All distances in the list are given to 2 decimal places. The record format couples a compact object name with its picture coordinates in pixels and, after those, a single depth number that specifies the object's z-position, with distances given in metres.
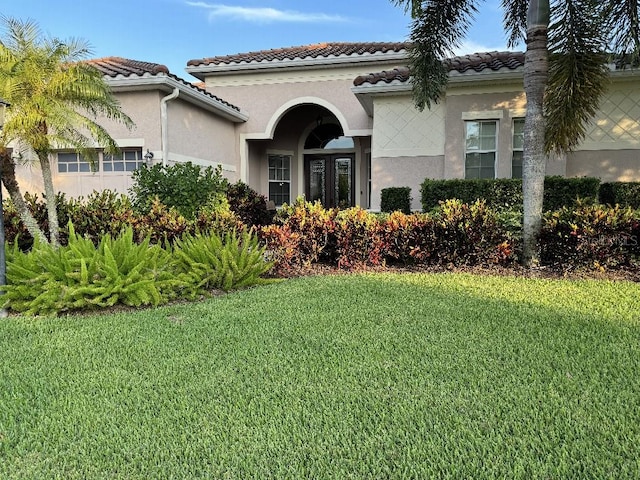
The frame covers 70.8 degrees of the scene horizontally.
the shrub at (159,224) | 7.70
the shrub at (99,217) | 8.06
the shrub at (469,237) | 7.07
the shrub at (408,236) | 7.27
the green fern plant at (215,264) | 5.90
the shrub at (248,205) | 11.36
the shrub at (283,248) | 7.18
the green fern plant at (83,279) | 5.03
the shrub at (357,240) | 7.30
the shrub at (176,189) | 9.14
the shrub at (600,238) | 6.52
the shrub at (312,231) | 7.38
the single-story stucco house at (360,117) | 10.97
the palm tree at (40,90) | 6.74
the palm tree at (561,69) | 6.93
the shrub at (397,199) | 11.82
